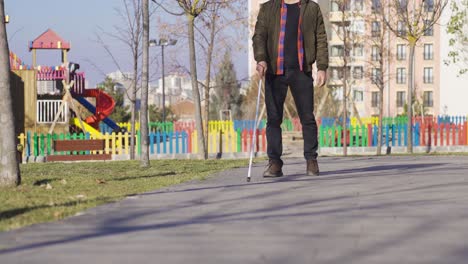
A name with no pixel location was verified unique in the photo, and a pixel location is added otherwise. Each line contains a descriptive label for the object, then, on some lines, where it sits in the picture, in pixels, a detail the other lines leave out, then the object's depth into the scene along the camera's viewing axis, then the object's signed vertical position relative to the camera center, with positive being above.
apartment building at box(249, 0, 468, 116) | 80.00 +4.47
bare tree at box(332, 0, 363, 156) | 30.97 +3.67
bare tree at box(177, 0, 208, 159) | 22.81 +2.02
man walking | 9.34 +0.80
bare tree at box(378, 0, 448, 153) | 28.86 +3.54
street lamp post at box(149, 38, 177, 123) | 36.97 +4.36
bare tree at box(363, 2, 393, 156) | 30.86 +3.53
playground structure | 35.25 +1.45
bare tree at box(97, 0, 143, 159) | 28.05 +2.51
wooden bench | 28.45 -0.68
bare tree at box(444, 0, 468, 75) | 32.16 +3.66
